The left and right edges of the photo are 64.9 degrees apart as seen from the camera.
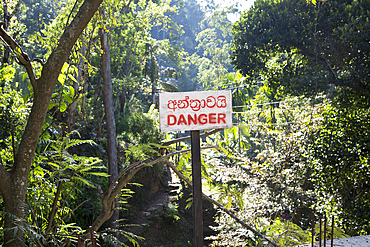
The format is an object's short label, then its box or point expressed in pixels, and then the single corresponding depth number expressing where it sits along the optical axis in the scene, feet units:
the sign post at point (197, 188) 7.16
